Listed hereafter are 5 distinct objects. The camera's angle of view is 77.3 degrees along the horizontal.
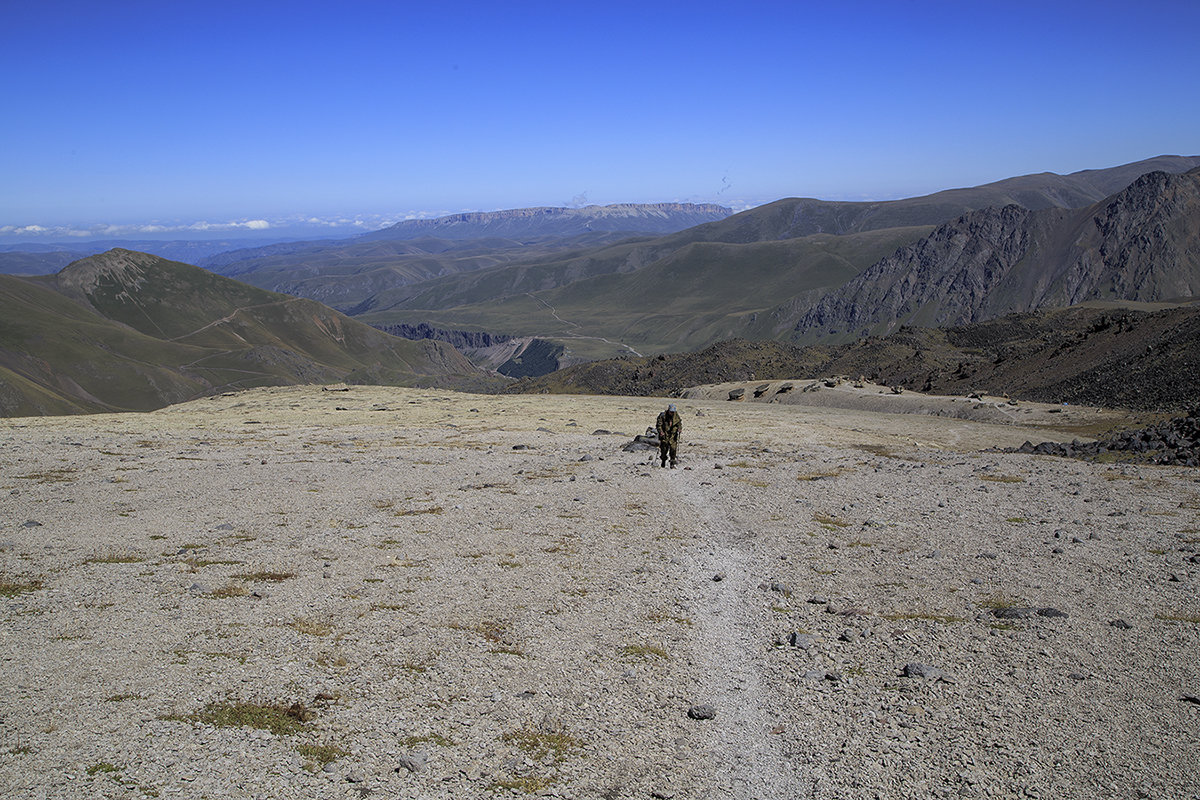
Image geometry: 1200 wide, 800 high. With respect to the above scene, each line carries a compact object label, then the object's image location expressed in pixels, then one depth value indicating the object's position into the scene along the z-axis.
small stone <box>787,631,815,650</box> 13.07
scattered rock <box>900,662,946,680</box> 11.79
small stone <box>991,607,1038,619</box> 14.06
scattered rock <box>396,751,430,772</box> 9.35
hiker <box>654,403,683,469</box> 30.22
